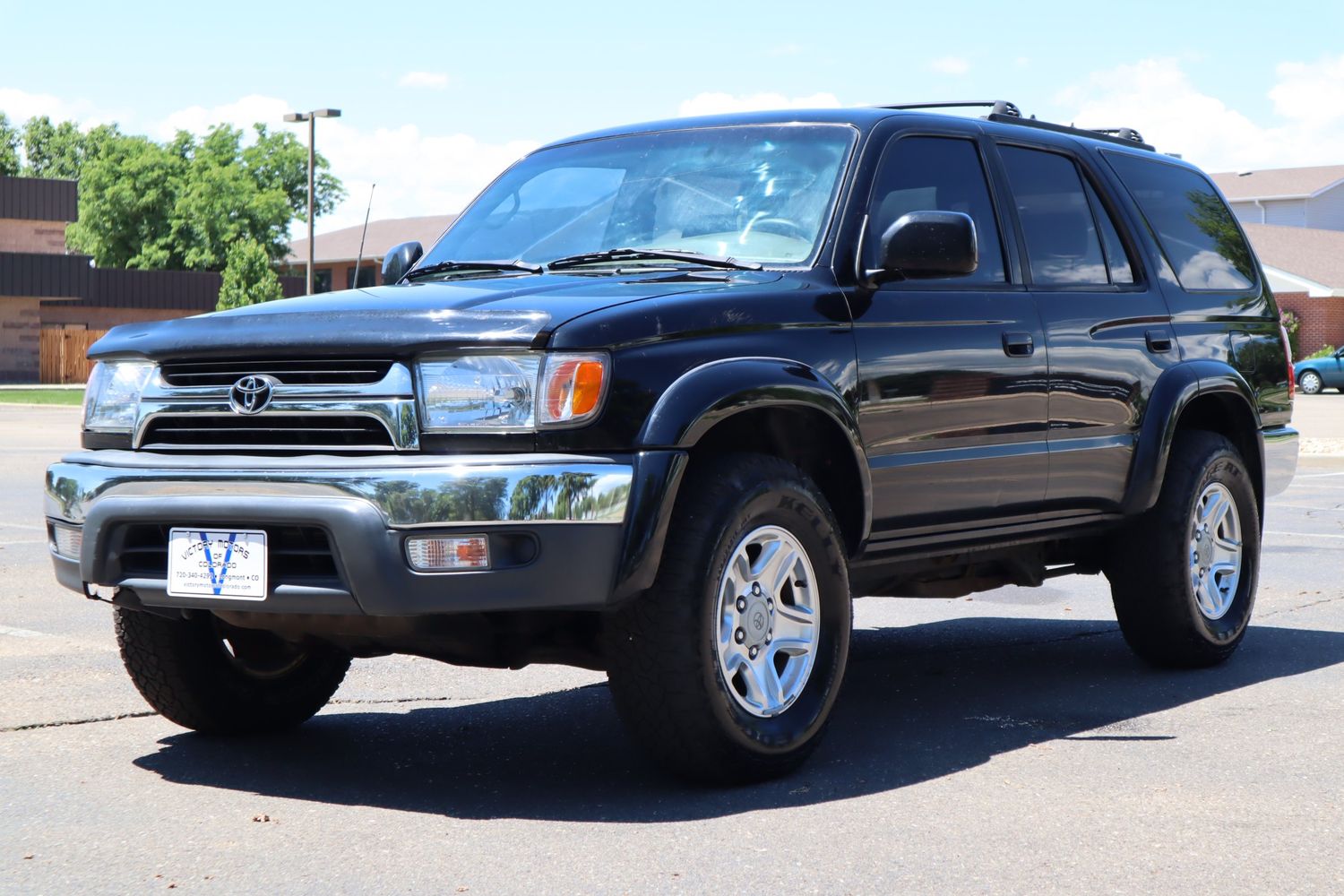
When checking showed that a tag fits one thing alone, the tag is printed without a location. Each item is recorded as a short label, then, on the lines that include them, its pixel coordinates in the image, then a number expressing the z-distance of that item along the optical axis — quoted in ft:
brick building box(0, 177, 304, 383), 196.44
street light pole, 141.28
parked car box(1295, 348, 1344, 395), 154.71
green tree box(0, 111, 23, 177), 374.43
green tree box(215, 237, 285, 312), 212.02
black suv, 15.19
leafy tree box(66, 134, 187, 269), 283.79
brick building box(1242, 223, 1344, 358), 187.52
